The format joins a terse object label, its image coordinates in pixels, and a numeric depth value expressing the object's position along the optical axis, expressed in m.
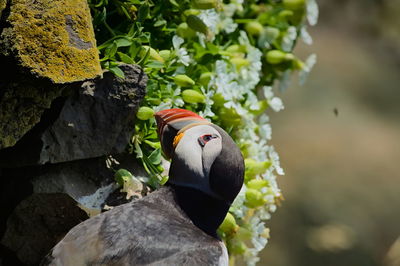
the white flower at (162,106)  6.33
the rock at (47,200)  5.92
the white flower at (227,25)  7.80
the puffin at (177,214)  5.11
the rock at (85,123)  5.71
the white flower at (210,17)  7.00
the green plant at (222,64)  6.33
